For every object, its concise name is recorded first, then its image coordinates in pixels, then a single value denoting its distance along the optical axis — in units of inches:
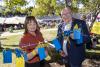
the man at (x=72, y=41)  85.3
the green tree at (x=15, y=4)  189.1
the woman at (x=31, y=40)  78.6
